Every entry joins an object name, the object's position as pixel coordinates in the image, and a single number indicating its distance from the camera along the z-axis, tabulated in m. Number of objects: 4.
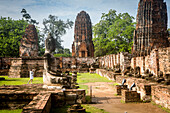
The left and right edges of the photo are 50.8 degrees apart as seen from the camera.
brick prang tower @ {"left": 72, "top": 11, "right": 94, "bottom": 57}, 35.11
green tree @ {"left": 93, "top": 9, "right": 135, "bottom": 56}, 31.09
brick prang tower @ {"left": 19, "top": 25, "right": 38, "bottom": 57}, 24.25
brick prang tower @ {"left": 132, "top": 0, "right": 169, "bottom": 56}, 26.16
